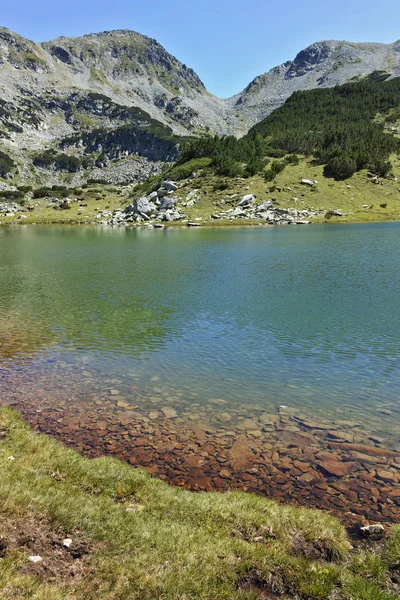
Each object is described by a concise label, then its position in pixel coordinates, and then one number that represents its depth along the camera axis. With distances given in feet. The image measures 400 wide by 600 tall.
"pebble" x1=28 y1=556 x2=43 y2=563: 19.99
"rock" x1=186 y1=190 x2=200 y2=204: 412.32
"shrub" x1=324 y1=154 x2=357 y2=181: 421.18
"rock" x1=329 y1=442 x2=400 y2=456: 36.47
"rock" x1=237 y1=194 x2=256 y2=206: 384.47
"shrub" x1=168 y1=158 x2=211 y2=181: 455.63
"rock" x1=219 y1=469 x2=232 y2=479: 33.91
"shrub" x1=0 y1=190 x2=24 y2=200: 592.60
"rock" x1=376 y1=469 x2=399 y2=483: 32.93
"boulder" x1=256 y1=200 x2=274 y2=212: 382.22
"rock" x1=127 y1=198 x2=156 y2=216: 415.64
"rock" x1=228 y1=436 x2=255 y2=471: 35.42
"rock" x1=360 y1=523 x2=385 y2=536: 26.43
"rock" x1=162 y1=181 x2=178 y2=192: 429.63
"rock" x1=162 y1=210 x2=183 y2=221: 392.47
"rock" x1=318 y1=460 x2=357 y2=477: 34.09
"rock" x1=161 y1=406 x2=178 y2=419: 44.19
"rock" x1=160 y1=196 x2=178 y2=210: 408.26
